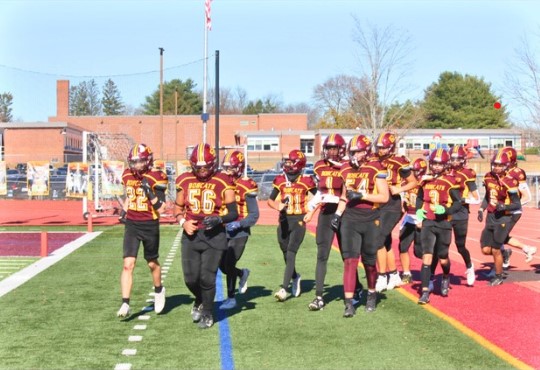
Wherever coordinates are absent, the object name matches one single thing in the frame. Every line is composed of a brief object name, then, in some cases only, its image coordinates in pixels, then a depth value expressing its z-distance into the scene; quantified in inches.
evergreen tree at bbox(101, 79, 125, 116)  1640.3
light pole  1544.3
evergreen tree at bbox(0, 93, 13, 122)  3259.8
